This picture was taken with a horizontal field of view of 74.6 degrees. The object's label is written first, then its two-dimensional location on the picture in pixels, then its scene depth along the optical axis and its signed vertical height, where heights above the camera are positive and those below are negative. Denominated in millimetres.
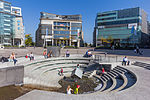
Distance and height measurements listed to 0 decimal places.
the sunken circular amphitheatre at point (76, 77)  10367 -3550
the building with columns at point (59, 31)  77938 +13509
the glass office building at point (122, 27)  73812 +17828
